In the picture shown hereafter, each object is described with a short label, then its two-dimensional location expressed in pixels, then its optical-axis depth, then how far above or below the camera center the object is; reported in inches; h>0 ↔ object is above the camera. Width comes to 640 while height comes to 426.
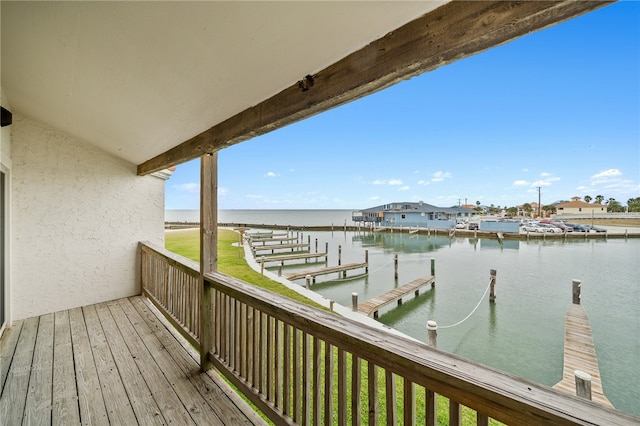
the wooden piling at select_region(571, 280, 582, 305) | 278.5 -84.8
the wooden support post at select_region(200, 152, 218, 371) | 99.3 -11.1
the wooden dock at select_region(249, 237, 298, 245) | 773.3 -76.7
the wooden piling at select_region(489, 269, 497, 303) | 348.5 -99.1
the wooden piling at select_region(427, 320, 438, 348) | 166.1 -75.9
